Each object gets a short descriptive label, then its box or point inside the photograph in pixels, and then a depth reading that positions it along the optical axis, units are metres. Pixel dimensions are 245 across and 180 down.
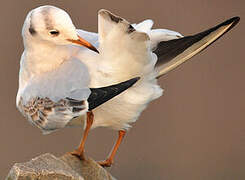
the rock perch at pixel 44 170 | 6.67
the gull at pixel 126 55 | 7.79
